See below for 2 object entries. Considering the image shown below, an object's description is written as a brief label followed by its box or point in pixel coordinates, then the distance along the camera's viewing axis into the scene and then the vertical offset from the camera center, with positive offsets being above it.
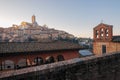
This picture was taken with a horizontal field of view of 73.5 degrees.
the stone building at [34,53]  7.22 -1.43
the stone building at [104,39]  13.18 -0.19
